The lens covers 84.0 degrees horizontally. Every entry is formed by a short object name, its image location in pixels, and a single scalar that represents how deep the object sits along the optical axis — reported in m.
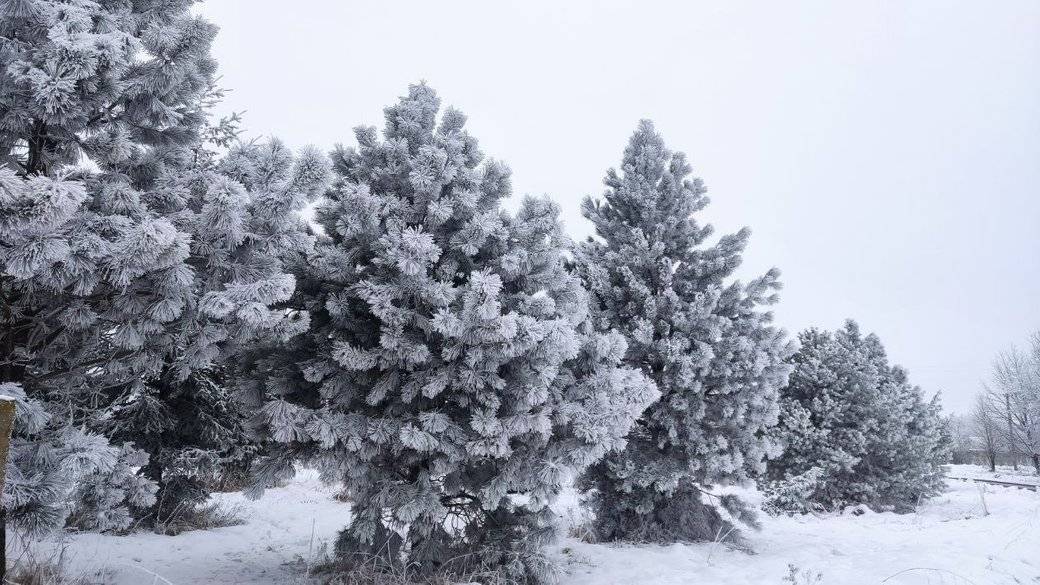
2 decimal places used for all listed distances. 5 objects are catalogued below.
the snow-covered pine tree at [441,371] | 4.95
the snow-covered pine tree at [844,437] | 12.12
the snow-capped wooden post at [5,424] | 2.37
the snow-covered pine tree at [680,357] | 7.65
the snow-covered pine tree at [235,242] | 3.78
